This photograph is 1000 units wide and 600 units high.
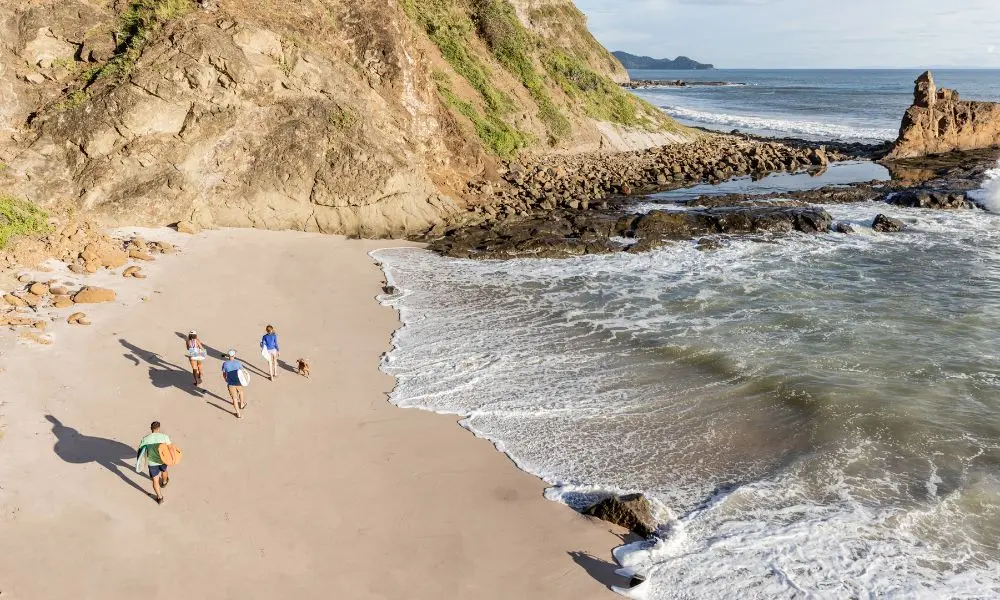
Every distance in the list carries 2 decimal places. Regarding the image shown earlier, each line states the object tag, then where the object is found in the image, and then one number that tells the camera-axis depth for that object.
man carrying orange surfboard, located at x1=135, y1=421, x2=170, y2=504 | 9.26
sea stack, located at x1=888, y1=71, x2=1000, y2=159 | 43.62
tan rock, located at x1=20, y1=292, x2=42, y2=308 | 14.84
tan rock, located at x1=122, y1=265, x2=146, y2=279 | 17.31
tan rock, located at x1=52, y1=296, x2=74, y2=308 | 14.98
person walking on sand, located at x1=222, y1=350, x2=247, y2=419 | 11.48
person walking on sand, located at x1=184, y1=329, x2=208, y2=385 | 12.44
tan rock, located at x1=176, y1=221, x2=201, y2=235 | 20.88
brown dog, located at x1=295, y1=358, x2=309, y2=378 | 13.30
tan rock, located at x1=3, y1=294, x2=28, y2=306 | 14.55
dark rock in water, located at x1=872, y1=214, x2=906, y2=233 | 24.91
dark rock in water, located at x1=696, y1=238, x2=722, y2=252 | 23.09
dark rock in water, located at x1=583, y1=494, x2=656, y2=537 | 9.03
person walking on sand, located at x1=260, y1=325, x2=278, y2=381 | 12.88
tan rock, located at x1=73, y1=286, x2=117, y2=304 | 15.37
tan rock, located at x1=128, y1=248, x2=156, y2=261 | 18.42
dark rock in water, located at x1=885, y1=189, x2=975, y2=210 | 28.86
